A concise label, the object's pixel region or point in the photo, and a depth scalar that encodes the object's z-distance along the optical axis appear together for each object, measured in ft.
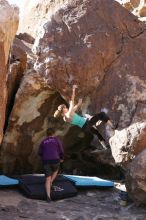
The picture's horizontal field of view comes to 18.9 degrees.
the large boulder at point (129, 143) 28.66
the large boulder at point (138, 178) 27.53
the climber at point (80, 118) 31.68
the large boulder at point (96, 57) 33.97
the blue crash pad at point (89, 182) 31.58
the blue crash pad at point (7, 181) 30.09
